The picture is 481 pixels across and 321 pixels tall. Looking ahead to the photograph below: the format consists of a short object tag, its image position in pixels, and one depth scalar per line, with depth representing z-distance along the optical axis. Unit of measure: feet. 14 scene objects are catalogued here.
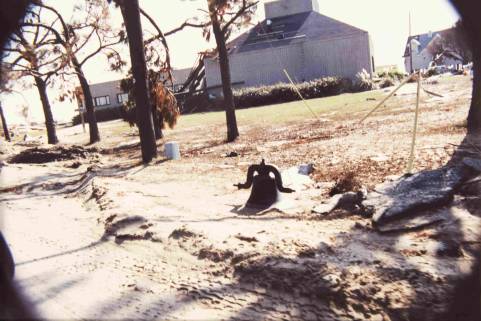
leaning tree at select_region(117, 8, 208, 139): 51.49
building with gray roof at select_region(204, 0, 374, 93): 133.80
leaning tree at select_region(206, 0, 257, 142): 47.31
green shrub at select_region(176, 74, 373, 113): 114.93
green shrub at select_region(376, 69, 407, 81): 130.58
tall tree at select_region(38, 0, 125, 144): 65.09
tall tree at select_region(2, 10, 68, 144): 63.67
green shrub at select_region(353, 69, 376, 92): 117.19
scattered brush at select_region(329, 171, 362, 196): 20.52
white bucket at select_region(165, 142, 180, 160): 41.14
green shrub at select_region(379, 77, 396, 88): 120.37
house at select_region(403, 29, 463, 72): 120.50
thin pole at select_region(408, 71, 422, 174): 21.22
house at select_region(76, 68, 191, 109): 202.69
